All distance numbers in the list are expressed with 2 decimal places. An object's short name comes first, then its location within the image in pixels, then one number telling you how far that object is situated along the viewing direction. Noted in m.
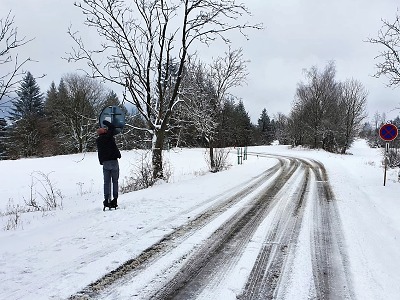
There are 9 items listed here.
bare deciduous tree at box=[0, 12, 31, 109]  7.19
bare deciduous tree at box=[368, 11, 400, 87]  12.47
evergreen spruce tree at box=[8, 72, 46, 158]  42.66
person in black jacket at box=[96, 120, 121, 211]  7.11
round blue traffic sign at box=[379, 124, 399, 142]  11.58
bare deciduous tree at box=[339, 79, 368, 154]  48.19
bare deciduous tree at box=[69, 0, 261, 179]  11.77
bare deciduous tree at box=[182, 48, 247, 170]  18.57
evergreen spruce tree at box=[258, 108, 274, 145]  96.50
